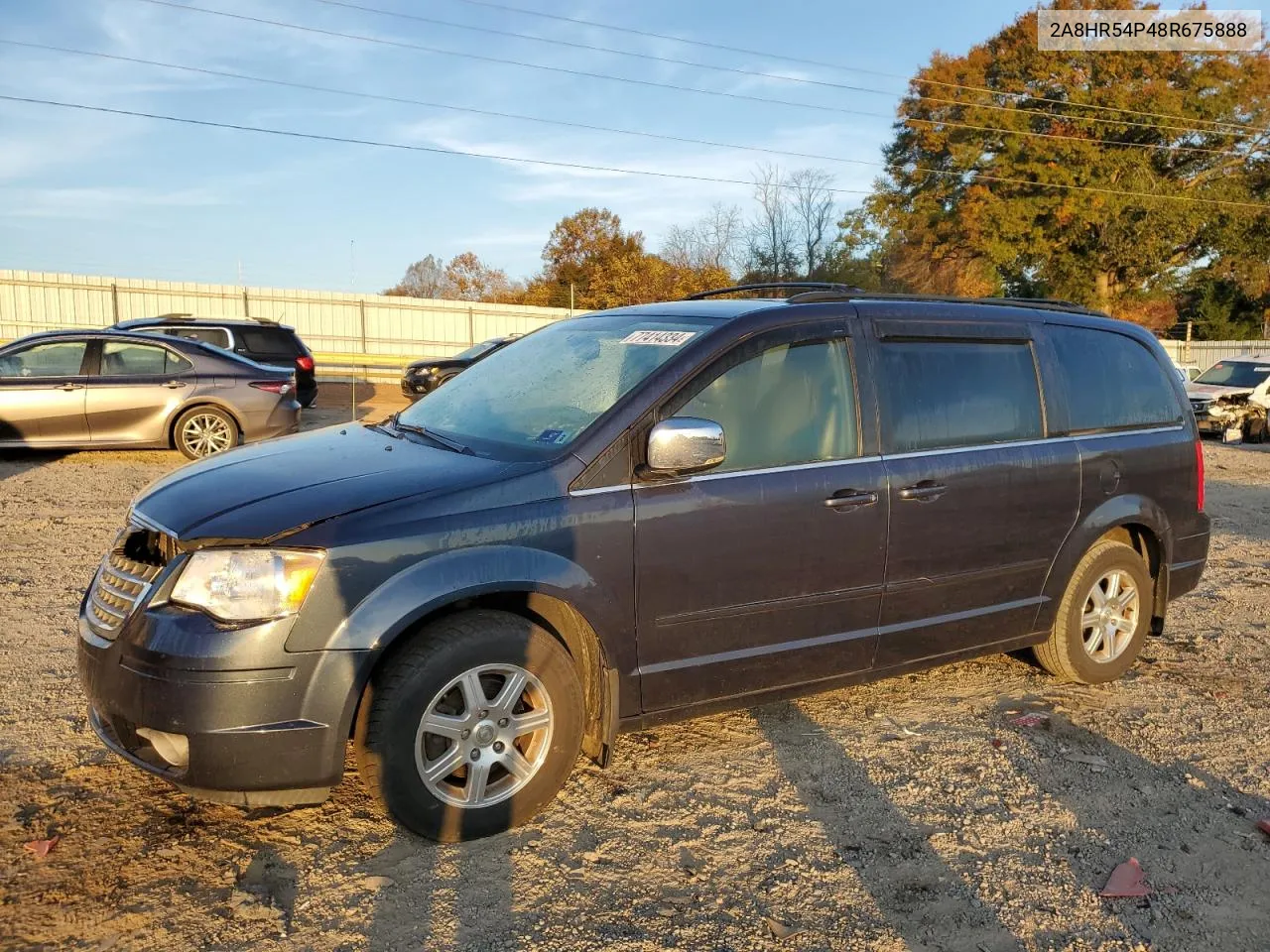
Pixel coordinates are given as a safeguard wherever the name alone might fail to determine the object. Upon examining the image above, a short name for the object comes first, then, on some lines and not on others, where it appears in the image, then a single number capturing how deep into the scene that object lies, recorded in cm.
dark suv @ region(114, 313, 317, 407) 1641
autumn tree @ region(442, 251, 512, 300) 5985
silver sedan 1134
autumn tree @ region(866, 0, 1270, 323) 3825
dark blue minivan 311
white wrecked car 1873
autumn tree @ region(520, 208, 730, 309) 3916
